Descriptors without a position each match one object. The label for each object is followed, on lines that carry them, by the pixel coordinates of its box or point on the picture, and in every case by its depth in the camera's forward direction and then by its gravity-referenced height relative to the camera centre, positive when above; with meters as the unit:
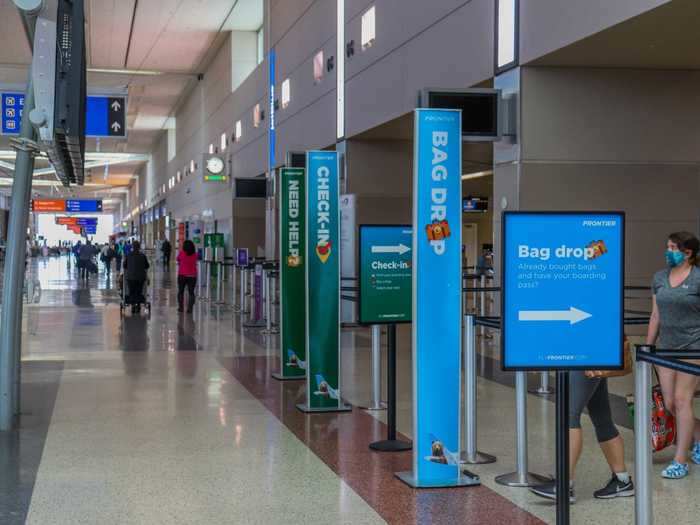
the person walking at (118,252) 41.57 +0.20
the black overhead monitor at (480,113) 10.64 +1.64
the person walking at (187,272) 20.41 -0.34
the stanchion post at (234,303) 20.91 -1.06
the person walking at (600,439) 5.57 -1.08
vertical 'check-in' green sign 8.43 -0.30
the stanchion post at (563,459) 4.32 -0.92
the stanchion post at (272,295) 15.49 -0.65
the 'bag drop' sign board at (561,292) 4.35 -0.16
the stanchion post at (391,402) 7.00 -1.10
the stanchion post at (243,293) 20.02 -0.77
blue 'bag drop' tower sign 5.76 -0.25
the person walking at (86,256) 35.59 +0.01
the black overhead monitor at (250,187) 25.25 +1.86
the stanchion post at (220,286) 23.21 -0.77
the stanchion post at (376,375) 8.75 -1.10
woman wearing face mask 6.16 -0.43
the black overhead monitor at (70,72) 6.84 +1.35
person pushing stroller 19.78 -0.39
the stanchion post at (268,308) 15.55 -0.86
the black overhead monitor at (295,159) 14.47 +1.60
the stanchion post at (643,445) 4.09 -0.81
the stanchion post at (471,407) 6.55 -1.05
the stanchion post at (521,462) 5.99 -1.31
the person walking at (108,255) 42.93 +0.07
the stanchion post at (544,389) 9.48 -1.34
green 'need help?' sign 9.78 -0.01
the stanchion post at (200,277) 28.92 -0.69
